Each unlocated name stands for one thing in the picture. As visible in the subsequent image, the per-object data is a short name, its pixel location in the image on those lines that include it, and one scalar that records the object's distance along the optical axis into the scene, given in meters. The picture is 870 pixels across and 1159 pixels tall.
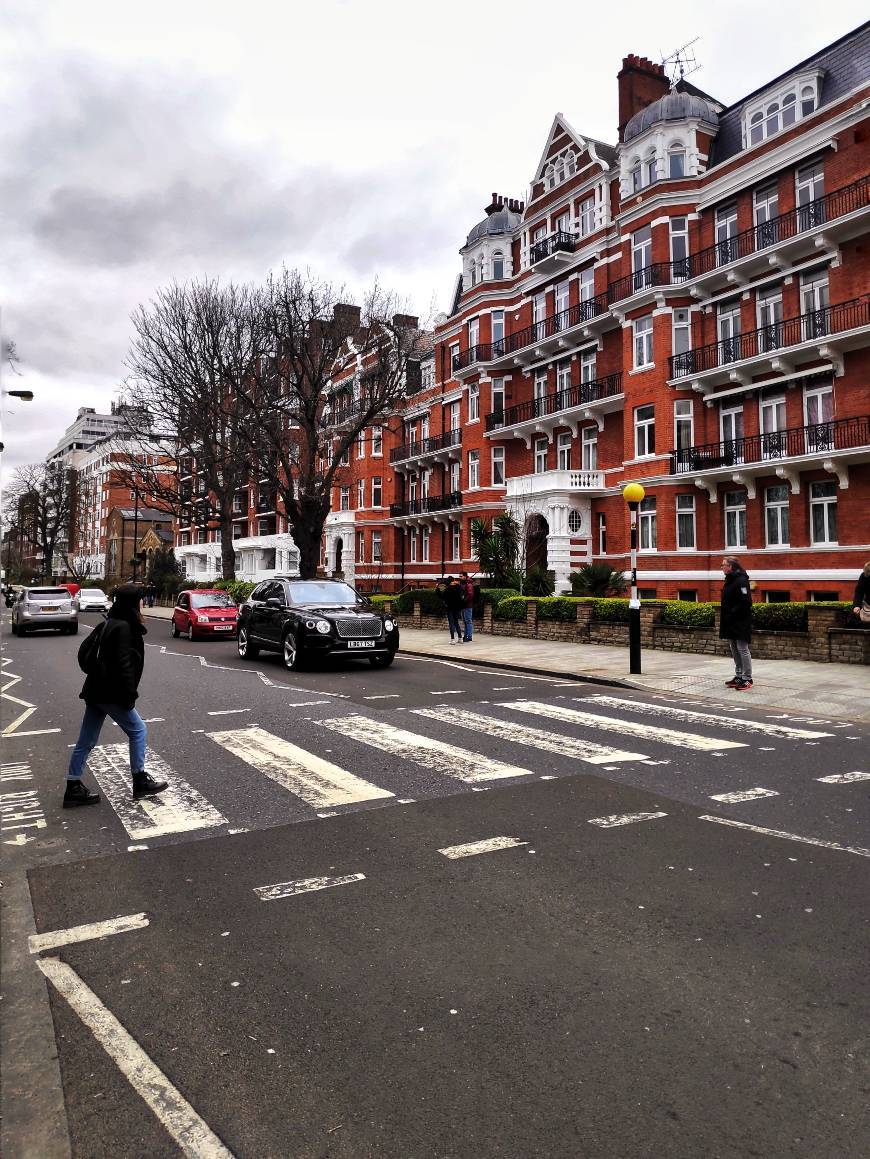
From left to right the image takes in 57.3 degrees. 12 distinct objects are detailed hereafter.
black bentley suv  14.76
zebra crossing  6.00
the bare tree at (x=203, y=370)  32.06
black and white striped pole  14.09
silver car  26.22
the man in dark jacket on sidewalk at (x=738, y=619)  12.23
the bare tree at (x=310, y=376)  31.09
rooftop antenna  32.16
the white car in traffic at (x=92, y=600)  48.97
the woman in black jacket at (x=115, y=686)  6.09
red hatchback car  24.12
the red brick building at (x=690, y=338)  24.03
